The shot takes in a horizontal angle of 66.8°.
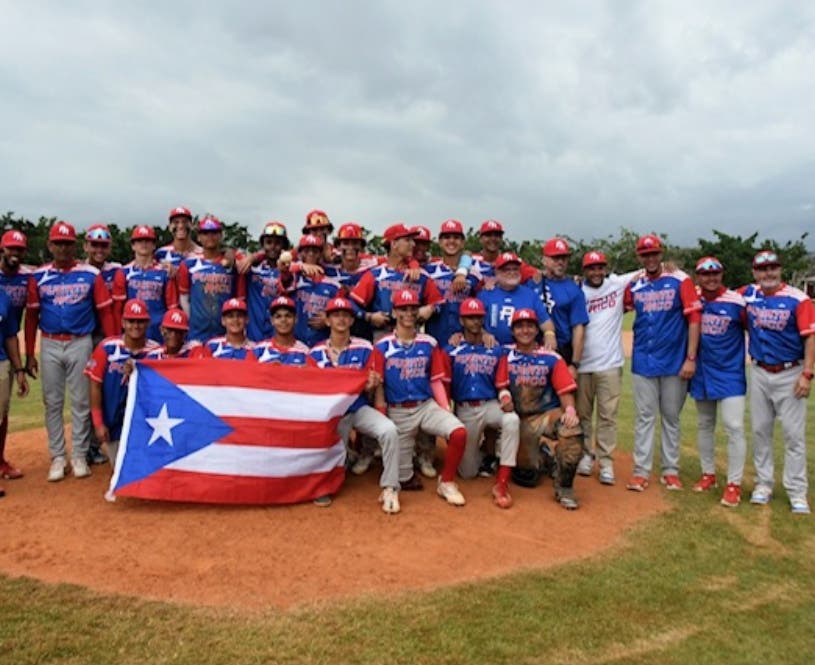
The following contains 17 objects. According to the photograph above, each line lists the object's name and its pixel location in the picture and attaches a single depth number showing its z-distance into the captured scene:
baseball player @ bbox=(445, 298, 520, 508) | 7.30
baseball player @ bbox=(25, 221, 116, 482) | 7.16
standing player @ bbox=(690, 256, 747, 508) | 7.09
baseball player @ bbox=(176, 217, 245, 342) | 7.50
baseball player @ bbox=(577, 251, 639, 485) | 7.82
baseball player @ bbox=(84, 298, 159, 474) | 6.95
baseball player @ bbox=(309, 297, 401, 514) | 6.60
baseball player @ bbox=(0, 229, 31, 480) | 7.01
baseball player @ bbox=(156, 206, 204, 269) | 7.82
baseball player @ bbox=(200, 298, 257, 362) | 6.95
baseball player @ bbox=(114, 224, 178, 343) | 7.52
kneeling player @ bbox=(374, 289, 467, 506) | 7.08
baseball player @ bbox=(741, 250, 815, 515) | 6.77
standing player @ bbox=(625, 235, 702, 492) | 7.33
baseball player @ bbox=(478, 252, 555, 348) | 7.68
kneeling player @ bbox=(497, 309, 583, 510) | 7.18
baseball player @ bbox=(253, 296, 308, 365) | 6.87
